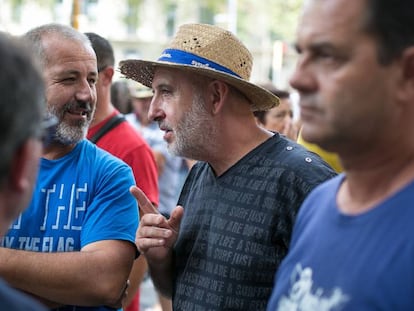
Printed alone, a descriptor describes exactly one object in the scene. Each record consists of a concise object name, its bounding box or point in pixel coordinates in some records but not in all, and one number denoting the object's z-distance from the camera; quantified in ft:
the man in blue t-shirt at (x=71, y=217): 12.26
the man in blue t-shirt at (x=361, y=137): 7.38
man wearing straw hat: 11.37
